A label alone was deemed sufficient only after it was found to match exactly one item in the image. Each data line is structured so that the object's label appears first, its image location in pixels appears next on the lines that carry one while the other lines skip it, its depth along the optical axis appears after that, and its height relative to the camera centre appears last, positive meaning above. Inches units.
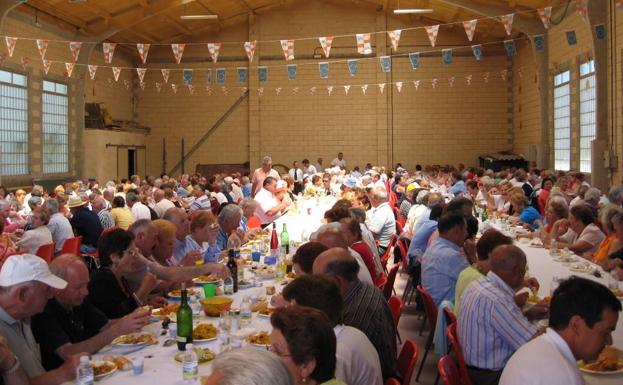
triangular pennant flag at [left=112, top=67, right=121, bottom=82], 747.0 +124.3
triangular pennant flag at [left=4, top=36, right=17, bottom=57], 517.3 +108.3
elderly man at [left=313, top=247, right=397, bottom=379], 136.5 -25.6
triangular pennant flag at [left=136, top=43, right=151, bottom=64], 611.2 +122.8
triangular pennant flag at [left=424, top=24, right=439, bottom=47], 579.2 +131.6
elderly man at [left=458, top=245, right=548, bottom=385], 135.9 -28.7
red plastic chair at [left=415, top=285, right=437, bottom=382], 178.7 -33.6
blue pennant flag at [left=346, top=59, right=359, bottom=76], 789.2 +139.7
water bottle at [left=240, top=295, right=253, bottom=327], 152.8 -30.3
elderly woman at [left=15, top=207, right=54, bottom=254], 286.8 -22.2
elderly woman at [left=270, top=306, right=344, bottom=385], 81.7 -20.1
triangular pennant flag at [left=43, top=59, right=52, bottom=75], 618.9 +107.9
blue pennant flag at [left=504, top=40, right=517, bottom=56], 649.7 +133.0
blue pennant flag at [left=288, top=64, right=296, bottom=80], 743.2 +123.7
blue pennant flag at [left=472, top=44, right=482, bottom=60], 659.4 +129.1
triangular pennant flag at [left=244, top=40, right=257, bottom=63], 629.3 +126.4
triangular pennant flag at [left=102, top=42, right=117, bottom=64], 591.4 +119.3
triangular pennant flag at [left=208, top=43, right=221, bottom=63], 650.8 +131.1
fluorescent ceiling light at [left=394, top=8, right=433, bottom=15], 619.2 +158.1
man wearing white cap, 113.0 -20.2
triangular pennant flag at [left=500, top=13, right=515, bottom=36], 529.0 +127.1
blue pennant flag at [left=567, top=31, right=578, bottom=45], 538.0 +115.5
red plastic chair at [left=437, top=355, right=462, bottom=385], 114.5 -32.7
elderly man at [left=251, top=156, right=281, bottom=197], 499.8 +5.4
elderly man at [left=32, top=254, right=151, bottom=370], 129.8 -27.5
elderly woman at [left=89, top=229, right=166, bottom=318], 165.0 -22.7
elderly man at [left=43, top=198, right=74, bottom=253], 319.3 -21.5
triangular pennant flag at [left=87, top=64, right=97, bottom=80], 645.4 +109.2
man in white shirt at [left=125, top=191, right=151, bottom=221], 376.5 -16.0
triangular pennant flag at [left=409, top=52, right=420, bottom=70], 713.2 +129.8
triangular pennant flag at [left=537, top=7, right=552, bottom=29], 482.6 +120.3
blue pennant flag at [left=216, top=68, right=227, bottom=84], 859.4 +136.5
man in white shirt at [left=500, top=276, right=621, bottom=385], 95.3 -22.4
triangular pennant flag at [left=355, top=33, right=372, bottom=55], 579.2 +121.2
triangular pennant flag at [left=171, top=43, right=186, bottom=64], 646.1 +130.4
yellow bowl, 162.1 -30.0
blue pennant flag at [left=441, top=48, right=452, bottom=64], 693.6 +130.1
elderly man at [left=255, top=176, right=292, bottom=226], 418.3 -13.3
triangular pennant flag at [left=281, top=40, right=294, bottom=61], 590.5 +120.5
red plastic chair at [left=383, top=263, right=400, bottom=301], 215.7 -32.1
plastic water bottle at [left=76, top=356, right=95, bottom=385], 112.0 -31.8
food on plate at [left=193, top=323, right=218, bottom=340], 139.4 -31.4
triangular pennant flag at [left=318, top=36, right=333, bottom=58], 605.3 +126.1
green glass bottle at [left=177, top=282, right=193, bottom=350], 137.7 -28.7
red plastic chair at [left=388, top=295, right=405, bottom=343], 162.4 -30.4
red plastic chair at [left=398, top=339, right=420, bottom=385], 119.9 -32.8
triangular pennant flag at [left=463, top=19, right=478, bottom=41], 544.9 +126.0
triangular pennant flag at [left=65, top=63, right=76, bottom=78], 626.1 +107.7
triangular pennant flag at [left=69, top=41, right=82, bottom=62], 595.4 +120.7
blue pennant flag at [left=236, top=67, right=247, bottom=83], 791.1 +130.9
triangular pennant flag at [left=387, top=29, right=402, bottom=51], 564.2 +123.4
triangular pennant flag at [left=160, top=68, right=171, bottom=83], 783.6 +133.7
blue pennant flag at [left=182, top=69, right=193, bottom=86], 791.7 +128.0
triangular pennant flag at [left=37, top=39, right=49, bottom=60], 537.7 +111.0
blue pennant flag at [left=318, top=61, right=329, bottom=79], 744.2 +124.4
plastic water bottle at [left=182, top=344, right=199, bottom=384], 115.3 -31.9
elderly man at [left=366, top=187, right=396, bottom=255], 319.3 -19.6
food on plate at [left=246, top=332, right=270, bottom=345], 132.6 -31.2
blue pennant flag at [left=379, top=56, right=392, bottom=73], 781.5 +142.6
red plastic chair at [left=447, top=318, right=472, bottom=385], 125.0 -33.5
